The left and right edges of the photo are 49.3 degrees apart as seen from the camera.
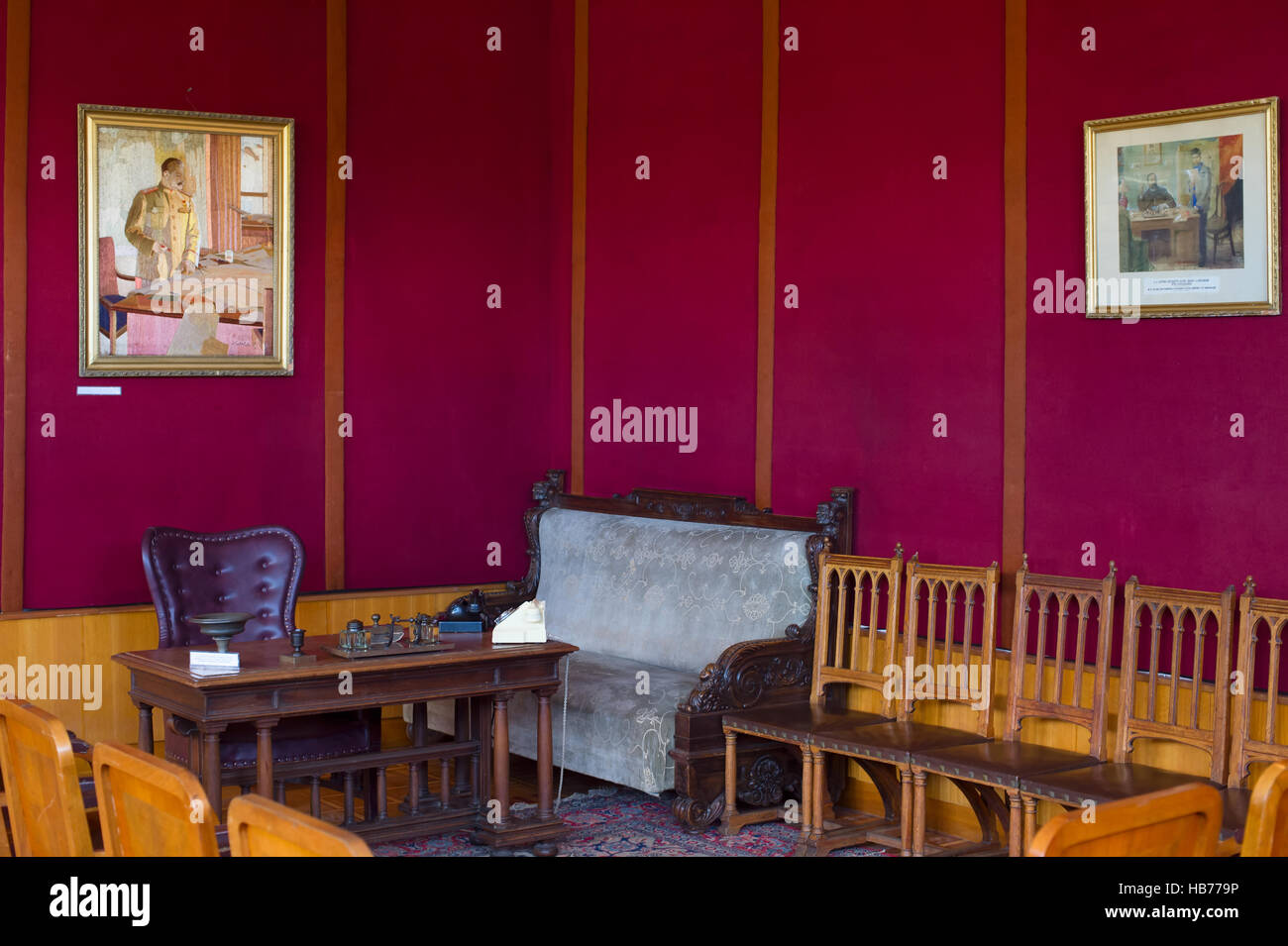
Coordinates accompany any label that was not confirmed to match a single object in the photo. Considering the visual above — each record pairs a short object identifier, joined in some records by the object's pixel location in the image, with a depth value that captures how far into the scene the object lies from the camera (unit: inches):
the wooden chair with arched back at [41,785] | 90.0
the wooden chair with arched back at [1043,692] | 172.7
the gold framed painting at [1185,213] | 173.3
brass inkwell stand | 184.4
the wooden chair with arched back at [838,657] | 200.7
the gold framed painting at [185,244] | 242.8
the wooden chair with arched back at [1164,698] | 163.5
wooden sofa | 210.1
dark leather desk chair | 198.1
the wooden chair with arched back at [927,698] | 186.7
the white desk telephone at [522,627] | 197.5
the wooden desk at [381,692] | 170.4
